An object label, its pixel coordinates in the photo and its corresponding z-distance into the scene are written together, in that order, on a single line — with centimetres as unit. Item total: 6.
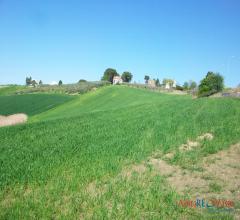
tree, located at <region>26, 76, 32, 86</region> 19388
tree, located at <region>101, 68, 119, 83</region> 15112
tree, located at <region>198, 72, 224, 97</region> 5620
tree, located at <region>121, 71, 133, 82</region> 14800
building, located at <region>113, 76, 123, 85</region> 14288
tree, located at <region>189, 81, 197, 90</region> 12495
